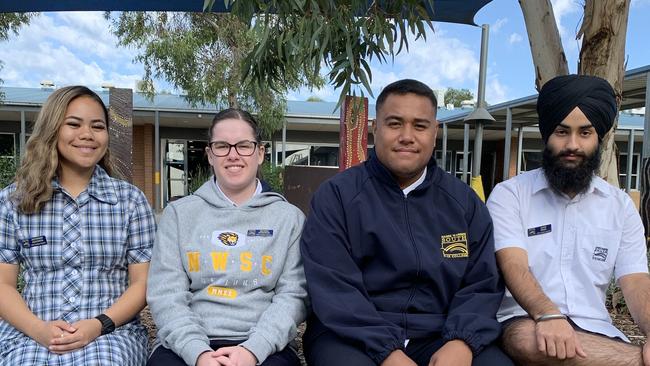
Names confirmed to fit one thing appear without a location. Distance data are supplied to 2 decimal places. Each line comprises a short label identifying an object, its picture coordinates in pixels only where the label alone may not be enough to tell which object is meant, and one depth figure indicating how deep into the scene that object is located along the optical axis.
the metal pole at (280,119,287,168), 16.46
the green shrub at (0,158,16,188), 8.95
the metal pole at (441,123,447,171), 17.26
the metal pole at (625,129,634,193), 16.08
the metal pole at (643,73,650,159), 5.63
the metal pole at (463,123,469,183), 14.55
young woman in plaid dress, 2.40
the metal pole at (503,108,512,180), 14.04
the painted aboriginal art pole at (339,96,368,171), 7.49
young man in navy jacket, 2.34
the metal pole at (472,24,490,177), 8.39
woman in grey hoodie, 2.38
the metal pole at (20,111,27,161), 14.79
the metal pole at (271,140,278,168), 19.67
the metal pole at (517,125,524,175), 17.16
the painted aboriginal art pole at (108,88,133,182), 6.55
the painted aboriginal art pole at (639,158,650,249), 4.80
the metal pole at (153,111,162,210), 15.82
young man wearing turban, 2.50
